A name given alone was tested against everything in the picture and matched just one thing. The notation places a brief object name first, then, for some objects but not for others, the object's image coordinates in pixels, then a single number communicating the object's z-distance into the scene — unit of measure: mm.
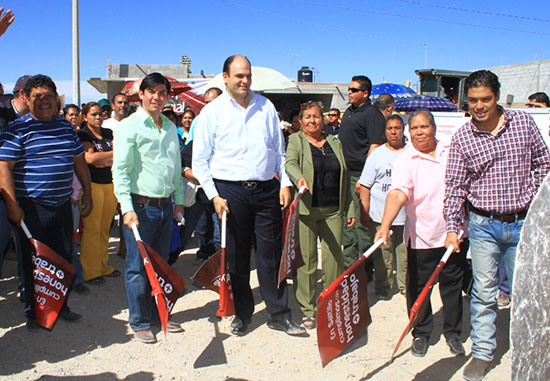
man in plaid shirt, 3213
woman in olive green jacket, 4345
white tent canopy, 10289
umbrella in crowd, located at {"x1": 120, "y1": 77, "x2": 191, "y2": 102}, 8845
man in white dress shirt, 3912
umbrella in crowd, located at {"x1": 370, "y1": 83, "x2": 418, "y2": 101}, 14656
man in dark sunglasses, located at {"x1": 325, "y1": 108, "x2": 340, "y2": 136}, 11828
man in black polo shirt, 5367
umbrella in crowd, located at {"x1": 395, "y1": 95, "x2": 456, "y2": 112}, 13477
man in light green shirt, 3781
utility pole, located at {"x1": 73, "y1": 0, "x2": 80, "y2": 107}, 14562
